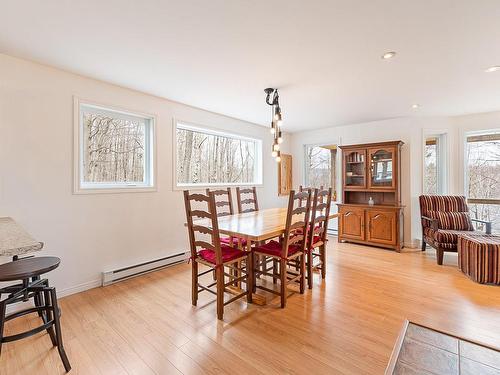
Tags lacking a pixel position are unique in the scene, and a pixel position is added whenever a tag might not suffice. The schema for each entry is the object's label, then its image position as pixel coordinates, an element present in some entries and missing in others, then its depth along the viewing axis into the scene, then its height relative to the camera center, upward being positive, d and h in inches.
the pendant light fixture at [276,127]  115.9 +28.4
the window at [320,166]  220.1 +18.2
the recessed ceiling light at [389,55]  89.8 +47.4
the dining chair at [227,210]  109.2 -15.0
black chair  57.8 -26.7
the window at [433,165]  181.6 +14.6
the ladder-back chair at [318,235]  104.1 -22.9
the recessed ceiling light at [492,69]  101.1 +47.3
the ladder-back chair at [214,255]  85.4 -25.7
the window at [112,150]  114.3 +18.9
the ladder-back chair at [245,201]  139.6 -8.5
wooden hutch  171.0 -7.6
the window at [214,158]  156.3 +20.5
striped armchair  140.0 -22.1
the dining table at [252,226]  85.7 -15.4
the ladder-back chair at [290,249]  93.9 -25.5
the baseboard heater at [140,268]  115.3 -41.0
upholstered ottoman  113.2 -34.7
